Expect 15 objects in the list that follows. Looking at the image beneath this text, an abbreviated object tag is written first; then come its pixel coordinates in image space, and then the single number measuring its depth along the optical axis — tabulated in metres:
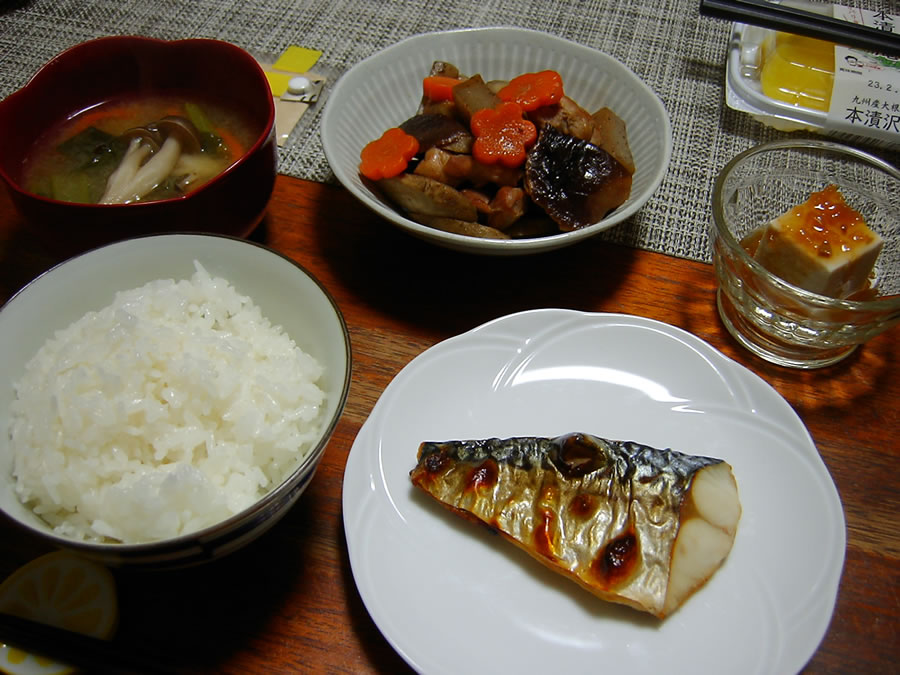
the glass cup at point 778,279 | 0.34
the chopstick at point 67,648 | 0.26
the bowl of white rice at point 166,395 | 0.25
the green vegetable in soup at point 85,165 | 0.37
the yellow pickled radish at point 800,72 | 0.47
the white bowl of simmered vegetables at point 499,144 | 0.37
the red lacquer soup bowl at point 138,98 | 0.33
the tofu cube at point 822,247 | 0.34
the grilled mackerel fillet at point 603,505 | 0.28
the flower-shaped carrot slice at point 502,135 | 0.38
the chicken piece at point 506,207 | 0.37
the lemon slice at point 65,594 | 0.28
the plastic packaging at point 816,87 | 0.45
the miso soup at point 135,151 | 0.37
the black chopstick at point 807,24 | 0.44
